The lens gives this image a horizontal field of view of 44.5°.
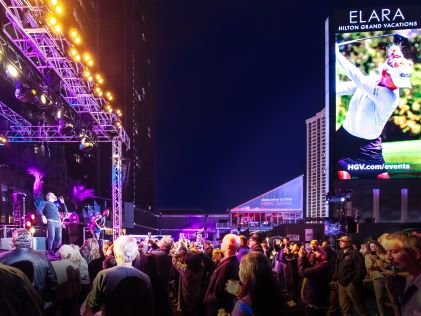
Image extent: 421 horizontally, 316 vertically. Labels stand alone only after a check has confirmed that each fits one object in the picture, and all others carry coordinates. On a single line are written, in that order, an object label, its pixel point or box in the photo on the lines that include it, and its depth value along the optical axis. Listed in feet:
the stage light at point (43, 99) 43.06
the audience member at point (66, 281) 22.89
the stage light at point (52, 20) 34.98
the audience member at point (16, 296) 7.42
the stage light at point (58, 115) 48.14
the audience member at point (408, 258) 10.28
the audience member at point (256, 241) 23.35
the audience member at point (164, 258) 24.56
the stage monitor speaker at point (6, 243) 38.29
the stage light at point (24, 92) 39.68
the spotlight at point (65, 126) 50.69
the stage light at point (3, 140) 49.29
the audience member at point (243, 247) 21.63
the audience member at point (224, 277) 17.57
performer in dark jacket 46.16
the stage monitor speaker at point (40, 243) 40.89
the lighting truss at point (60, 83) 34.14
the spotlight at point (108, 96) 53.62
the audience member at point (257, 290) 11.20
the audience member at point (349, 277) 29.81
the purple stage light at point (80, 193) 92.37
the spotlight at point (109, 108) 54.60
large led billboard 99.25
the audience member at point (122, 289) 14.08
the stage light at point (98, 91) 50.06
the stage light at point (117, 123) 59.02
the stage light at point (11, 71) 36.32
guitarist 61.36
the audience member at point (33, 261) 17.11
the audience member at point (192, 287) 25.02
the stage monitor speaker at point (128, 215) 94.48
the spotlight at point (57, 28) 36.01
